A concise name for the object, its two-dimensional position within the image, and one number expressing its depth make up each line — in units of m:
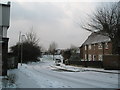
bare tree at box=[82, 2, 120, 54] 21.46
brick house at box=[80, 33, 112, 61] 29.22
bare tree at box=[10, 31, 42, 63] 36.99
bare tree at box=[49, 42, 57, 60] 74.83
